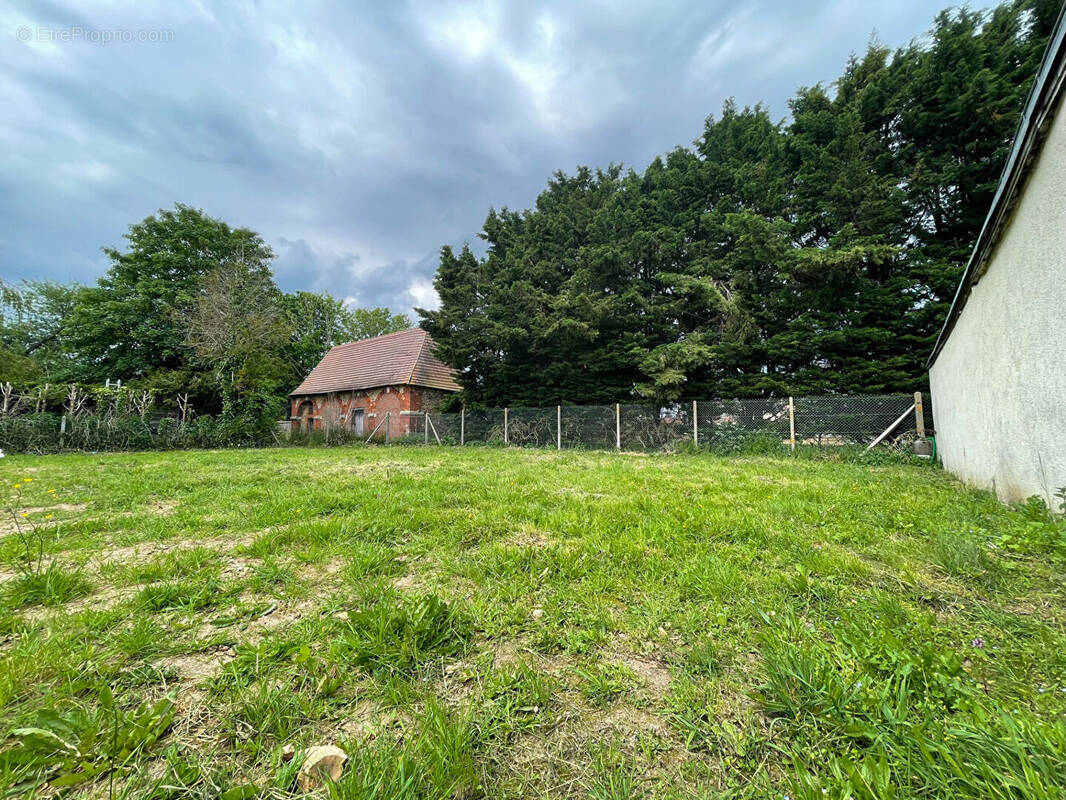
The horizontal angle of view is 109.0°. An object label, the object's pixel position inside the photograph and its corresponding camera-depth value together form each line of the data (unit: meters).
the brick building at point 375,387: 19.19
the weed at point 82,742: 1.00
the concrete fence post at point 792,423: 9.93
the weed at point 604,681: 1.37
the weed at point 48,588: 1.99
